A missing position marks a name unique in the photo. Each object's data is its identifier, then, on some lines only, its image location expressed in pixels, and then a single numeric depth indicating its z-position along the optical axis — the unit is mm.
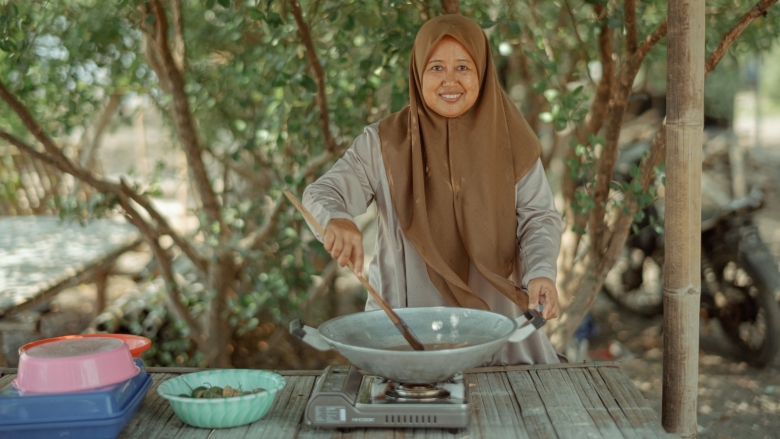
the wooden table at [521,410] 1533
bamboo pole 1781
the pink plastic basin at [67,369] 1481
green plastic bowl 1524
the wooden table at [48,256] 3488
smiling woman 2070
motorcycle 4109
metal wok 1420
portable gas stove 1494
